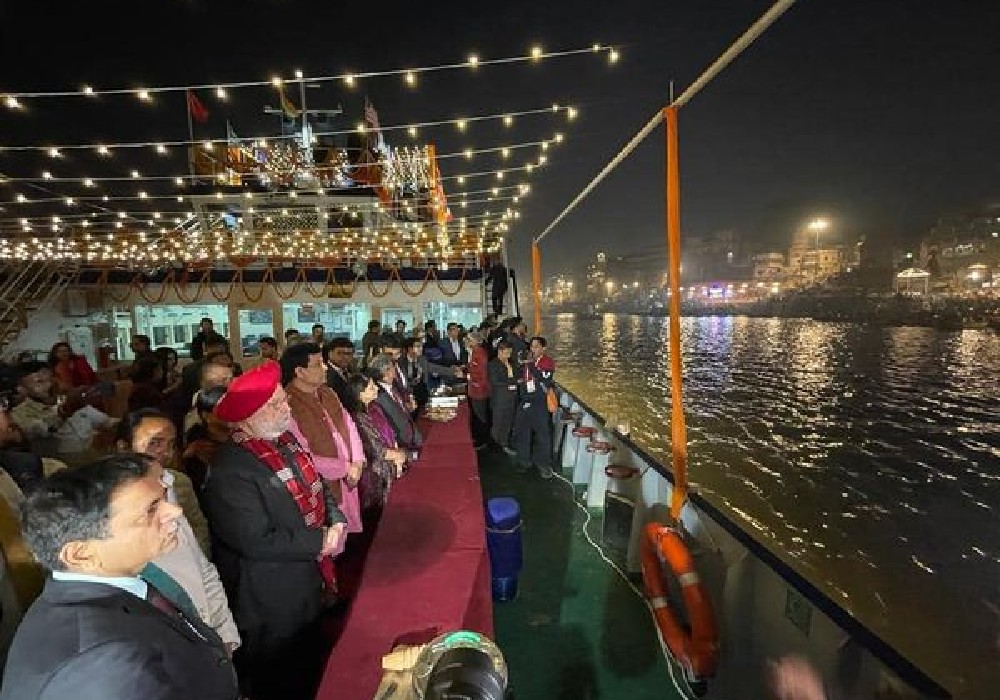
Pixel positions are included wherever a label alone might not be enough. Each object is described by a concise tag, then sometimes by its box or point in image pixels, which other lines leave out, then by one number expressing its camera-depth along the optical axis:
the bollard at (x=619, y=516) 4.77
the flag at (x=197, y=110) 15.91
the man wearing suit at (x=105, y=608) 1.14
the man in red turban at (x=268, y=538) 2.25
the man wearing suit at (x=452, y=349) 10.88
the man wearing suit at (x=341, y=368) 4.31
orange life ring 3.11
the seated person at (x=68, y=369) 7.36
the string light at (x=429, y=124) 7.17
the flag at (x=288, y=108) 20.06
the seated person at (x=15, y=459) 2.59
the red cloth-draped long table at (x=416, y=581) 2.10
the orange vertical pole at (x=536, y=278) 12.02
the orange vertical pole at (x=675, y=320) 3.82
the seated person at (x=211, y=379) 3.54
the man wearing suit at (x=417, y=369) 7.36
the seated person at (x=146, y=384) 4.35
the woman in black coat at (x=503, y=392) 7.32
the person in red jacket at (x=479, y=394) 7.81
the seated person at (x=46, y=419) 4.74
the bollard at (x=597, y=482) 5.95
